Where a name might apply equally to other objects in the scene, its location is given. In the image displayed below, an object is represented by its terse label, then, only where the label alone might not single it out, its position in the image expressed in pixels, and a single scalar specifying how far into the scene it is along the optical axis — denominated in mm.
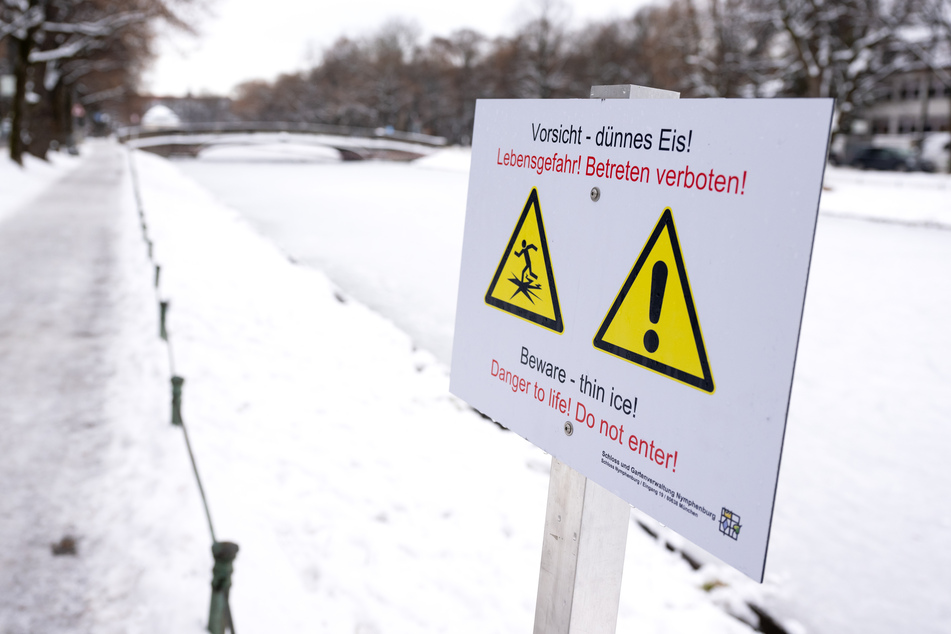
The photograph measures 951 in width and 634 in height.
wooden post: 1832
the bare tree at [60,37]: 25516
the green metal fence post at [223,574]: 3014
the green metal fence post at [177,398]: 5486
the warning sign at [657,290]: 1293
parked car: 41062
